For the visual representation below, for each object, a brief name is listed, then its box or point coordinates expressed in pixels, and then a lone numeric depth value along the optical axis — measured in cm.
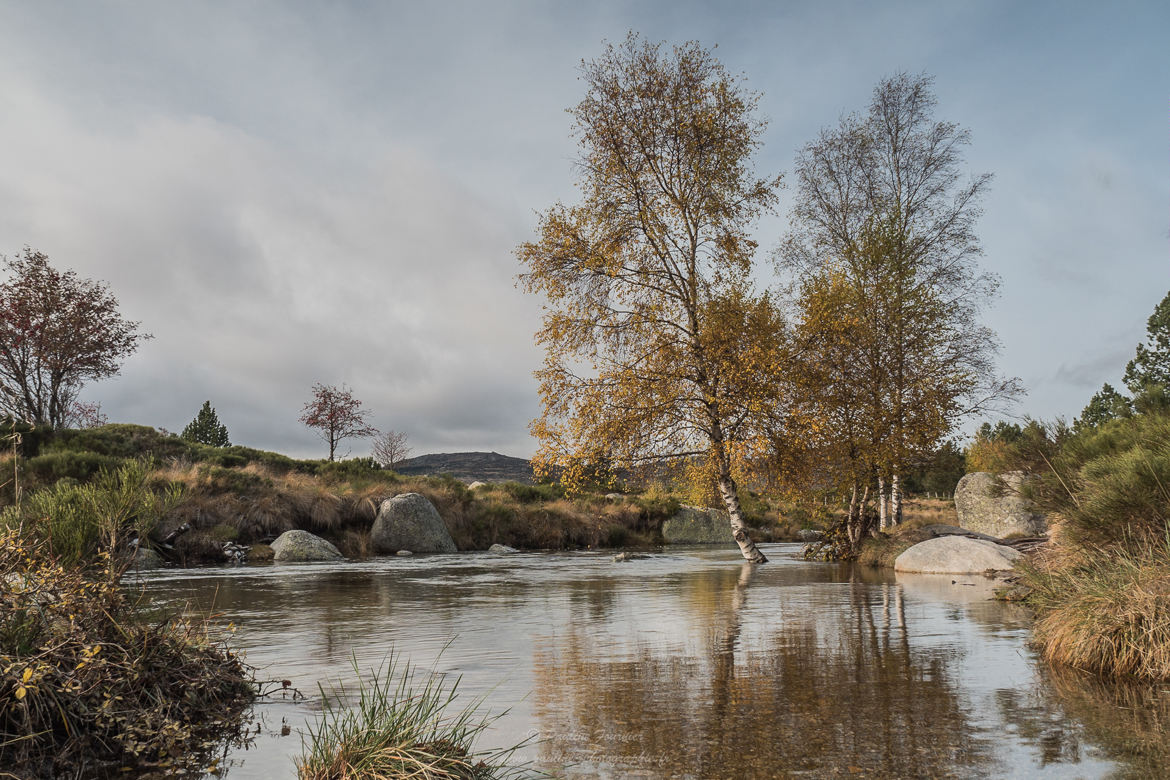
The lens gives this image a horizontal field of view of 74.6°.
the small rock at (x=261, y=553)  2142
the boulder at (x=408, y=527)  2577
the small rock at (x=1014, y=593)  962
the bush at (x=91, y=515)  509
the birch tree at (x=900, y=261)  1886
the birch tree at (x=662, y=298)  1700
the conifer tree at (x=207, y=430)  5978
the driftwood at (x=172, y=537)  2017
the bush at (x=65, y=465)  2159
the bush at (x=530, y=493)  3664
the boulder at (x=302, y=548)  2184
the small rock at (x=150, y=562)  1784
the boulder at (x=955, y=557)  1425
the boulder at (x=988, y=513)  2348
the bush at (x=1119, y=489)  683
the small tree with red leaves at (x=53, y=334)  3500
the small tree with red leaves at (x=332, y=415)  5678
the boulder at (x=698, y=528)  3712
